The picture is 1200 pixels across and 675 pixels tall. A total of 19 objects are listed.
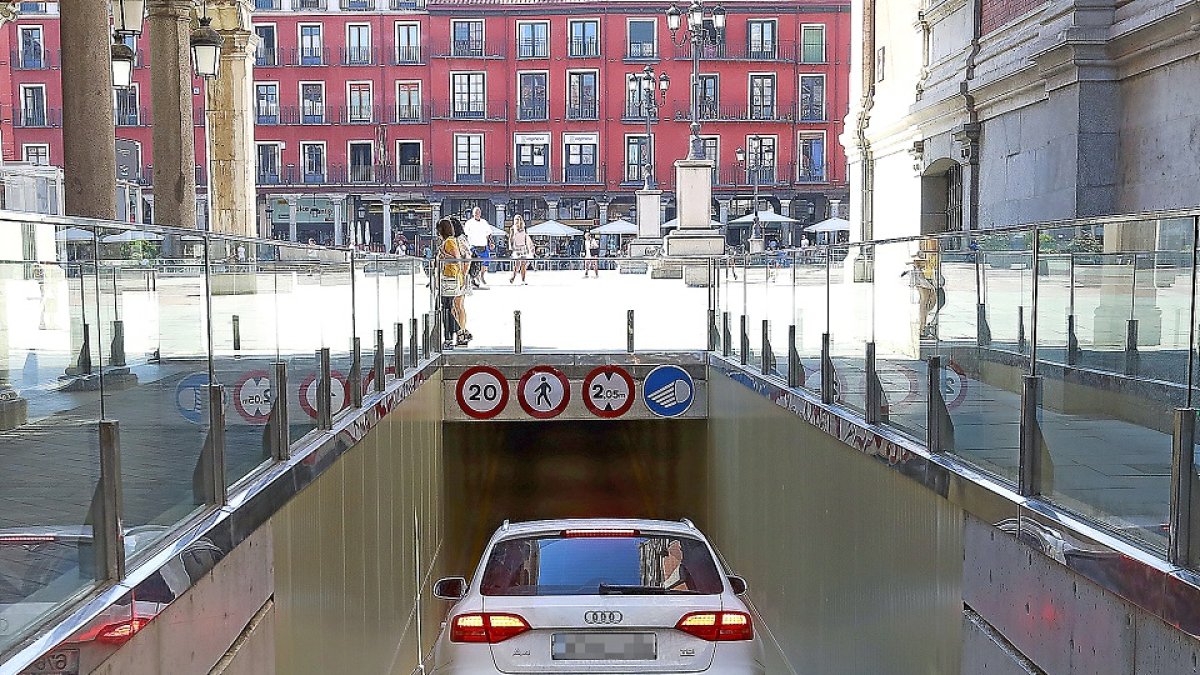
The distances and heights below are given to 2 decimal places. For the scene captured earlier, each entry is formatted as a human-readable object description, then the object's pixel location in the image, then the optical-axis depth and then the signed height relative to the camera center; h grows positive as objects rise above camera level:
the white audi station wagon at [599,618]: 7.57 -1.93
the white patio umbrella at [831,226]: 57.69 +1.31
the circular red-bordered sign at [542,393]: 18.36 -1.73
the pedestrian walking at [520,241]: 34.06 +0.45
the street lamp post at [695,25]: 33.28 +5.63
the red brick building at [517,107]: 69.94 +7.49
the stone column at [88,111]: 13.93 +1.48
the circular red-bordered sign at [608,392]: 18.36 -1.71
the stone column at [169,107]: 18.70 +2.03
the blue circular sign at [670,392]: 18.03 -1.69
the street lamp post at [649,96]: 50.34 +6.42
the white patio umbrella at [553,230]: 57.43 +1.18
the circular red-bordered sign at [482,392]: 17.97 -1.68
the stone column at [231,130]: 25.12 +2.30
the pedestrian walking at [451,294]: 17.91 -0.44
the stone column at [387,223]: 70.31 +1.83
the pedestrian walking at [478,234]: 28.39 +0.51
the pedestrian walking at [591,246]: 58.34 +0.57
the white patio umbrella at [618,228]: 60.16 +1.30
